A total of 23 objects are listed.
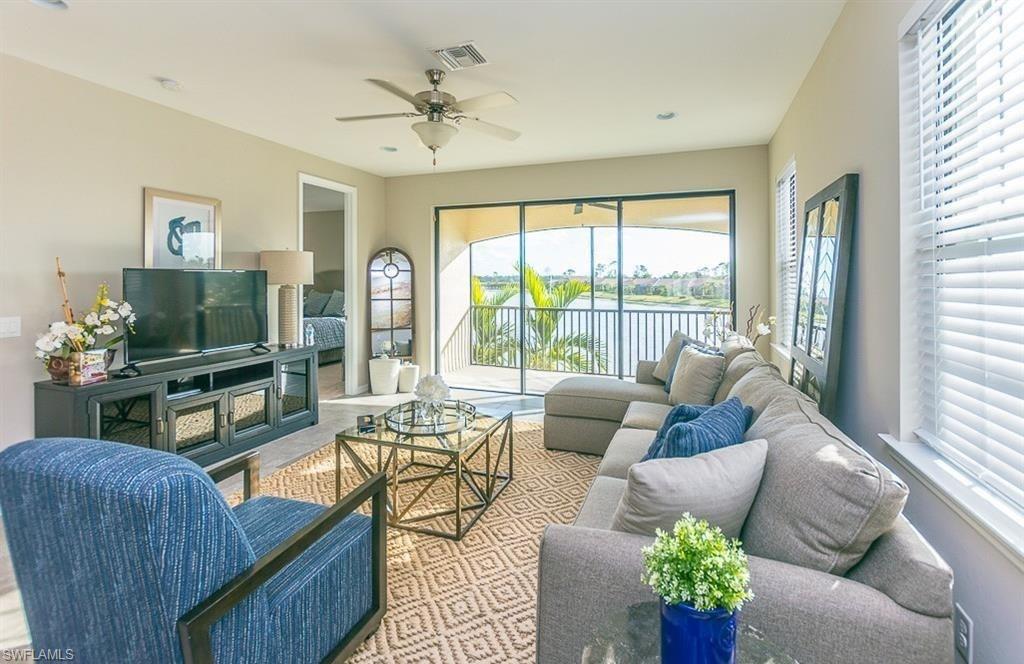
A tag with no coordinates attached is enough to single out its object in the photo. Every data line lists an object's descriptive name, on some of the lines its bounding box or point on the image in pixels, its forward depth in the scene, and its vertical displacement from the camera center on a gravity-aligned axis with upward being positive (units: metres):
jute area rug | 1.86 -1.17
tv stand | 3.10 -0.61
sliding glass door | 5.53 +0.38
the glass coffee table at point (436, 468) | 2.72 -0.99
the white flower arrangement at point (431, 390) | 3.08 -0.44
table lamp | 4.65 +0.38
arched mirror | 6.38 +0.19
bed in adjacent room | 7.78 -0.03
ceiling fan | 2.93 +1.27
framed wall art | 3.85 +0.72
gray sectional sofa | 1.12 -0.63
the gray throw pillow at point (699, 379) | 3.15 -0.40
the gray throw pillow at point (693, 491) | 1.34 -0.47
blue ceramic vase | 0.87 -0.56
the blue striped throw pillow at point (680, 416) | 1.97 -0.40
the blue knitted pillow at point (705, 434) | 1.62 -0.40
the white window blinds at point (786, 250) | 4.07 +0.56
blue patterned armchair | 1.13 -0.57
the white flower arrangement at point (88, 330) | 3.05 -0.06
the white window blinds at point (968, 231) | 1.33 +0.25
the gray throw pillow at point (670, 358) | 4.02 -0.33
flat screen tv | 3.55 +0.07
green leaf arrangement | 0.87 -0.45
